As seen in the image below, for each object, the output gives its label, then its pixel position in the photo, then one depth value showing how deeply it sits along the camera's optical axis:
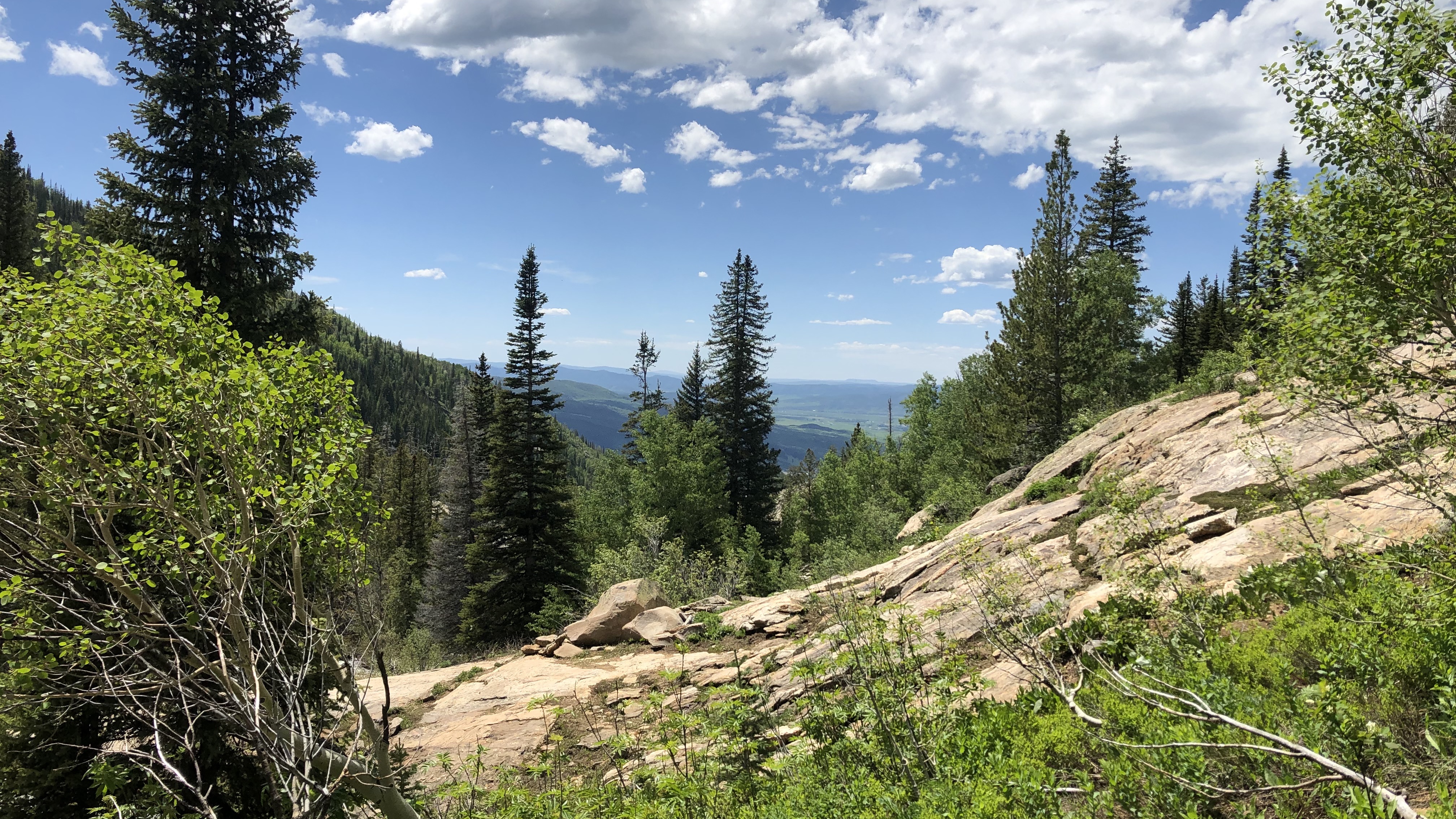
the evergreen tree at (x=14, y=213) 25.36
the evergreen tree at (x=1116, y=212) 32.00
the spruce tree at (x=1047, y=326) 20.23
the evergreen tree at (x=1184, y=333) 34.84
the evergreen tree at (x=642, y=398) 34.25
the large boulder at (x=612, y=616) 12.97
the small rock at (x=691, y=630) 12.63
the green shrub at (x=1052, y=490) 13.74
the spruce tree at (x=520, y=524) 22.84
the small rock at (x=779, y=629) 11.48
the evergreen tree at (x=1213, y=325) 34.12
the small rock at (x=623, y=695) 9.36
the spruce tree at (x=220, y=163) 9.58
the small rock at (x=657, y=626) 12.38
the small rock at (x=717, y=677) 9.36
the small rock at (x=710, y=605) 14.60
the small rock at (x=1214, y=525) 7.94
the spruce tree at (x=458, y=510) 29.03
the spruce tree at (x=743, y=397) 33.75
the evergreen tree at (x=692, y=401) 35.81
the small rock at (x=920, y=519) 19.66
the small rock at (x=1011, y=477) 19.39
